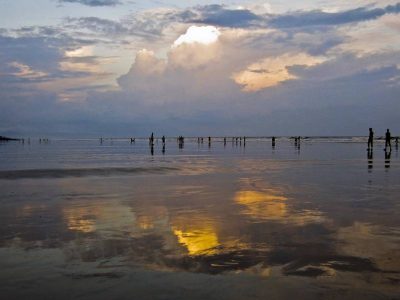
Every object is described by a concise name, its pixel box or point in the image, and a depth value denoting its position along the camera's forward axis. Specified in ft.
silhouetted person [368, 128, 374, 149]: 170.44
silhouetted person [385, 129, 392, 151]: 174.43
